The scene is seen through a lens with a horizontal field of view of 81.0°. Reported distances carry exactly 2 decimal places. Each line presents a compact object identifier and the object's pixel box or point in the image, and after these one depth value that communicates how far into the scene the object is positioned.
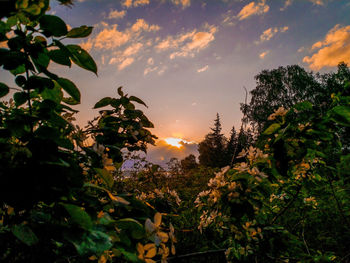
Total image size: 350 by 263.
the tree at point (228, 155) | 23.90
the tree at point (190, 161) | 24.28
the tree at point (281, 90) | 20.98
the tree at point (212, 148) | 28.30
